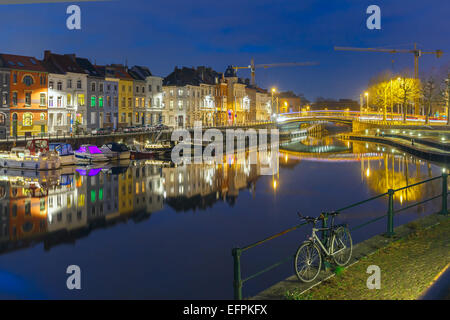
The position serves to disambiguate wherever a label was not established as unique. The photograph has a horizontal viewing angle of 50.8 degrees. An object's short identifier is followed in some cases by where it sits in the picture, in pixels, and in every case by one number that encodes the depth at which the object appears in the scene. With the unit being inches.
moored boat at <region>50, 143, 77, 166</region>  1437.0
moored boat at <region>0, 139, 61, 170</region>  1337.4
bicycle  306.8
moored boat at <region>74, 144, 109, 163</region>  1524.4
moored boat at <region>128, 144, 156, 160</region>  1729.8
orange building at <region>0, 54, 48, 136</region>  1793.8
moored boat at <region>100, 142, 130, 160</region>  1617.6
